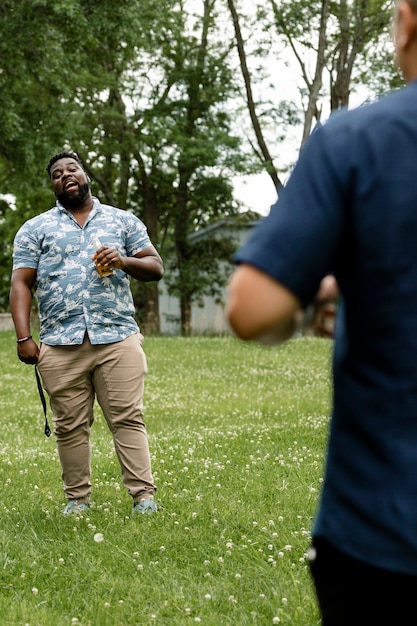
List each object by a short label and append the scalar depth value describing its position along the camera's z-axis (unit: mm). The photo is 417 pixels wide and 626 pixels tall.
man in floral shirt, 6578
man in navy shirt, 1839
